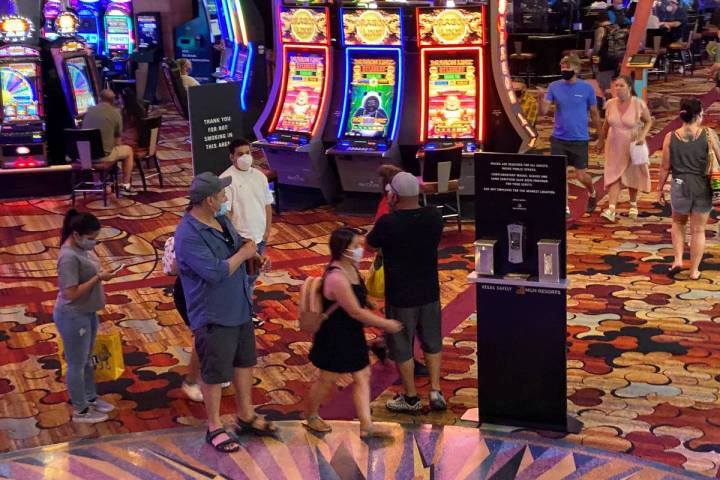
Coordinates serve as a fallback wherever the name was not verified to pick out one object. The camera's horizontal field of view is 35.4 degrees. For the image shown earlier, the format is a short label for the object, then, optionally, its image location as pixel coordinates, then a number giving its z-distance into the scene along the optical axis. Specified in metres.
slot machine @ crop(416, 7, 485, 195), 10.16
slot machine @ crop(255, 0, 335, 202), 10.67
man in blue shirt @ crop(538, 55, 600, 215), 9.82
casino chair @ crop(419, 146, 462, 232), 9.73
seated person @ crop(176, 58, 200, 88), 13.64
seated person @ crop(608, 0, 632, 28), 21.33
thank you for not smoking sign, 7.54
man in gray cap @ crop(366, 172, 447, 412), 5.91
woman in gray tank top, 7.95
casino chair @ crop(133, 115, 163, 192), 12.22
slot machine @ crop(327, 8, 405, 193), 10.34
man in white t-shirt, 6.93
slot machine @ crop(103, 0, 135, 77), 19.52
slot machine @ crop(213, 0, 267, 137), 15.23
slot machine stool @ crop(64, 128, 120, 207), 11.30
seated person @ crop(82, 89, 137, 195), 11.65
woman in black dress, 5.49
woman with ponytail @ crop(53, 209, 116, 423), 5.90
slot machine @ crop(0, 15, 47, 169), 11.91
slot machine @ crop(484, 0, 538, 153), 10.21
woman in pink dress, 9.75
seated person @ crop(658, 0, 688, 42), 21.66
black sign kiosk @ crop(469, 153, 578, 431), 5.72
